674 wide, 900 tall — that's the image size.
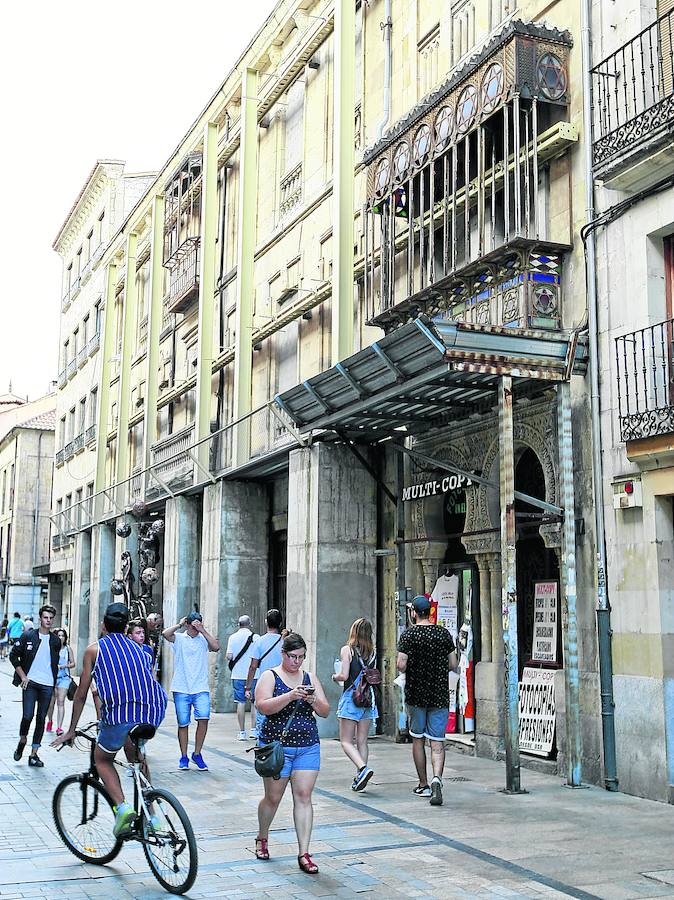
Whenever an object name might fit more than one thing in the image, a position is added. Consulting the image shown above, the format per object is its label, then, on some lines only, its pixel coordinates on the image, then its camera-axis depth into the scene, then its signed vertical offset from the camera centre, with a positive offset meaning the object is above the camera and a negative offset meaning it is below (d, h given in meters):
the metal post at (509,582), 10.52 +0.13
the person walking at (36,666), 13.29 -0.87
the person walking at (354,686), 11.05 -0.95
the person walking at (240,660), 15.59 -0.93
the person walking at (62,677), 15.17 -1.18
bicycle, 6.78 -1.54
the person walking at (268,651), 12.41 -0.66
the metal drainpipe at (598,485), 10.70 +1.14
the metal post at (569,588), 10.84 +0.07
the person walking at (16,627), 28.37 -0.81
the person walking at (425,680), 10.31 -0.81
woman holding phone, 7.36 -0.90
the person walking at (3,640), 47.75 -1.99
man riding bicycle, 7.47 -0.70
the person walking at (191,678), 12.27 -0.93
